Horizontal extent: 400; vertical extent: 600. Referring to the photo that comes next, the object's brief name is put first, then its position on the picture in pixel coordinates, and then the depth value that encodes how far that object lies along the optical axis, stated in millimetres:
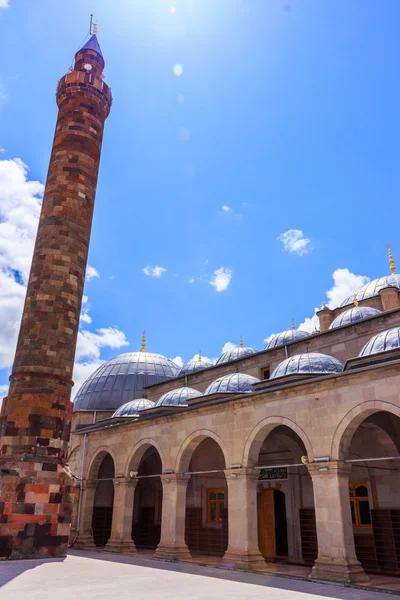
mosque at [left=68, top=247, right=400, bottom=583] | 9930
